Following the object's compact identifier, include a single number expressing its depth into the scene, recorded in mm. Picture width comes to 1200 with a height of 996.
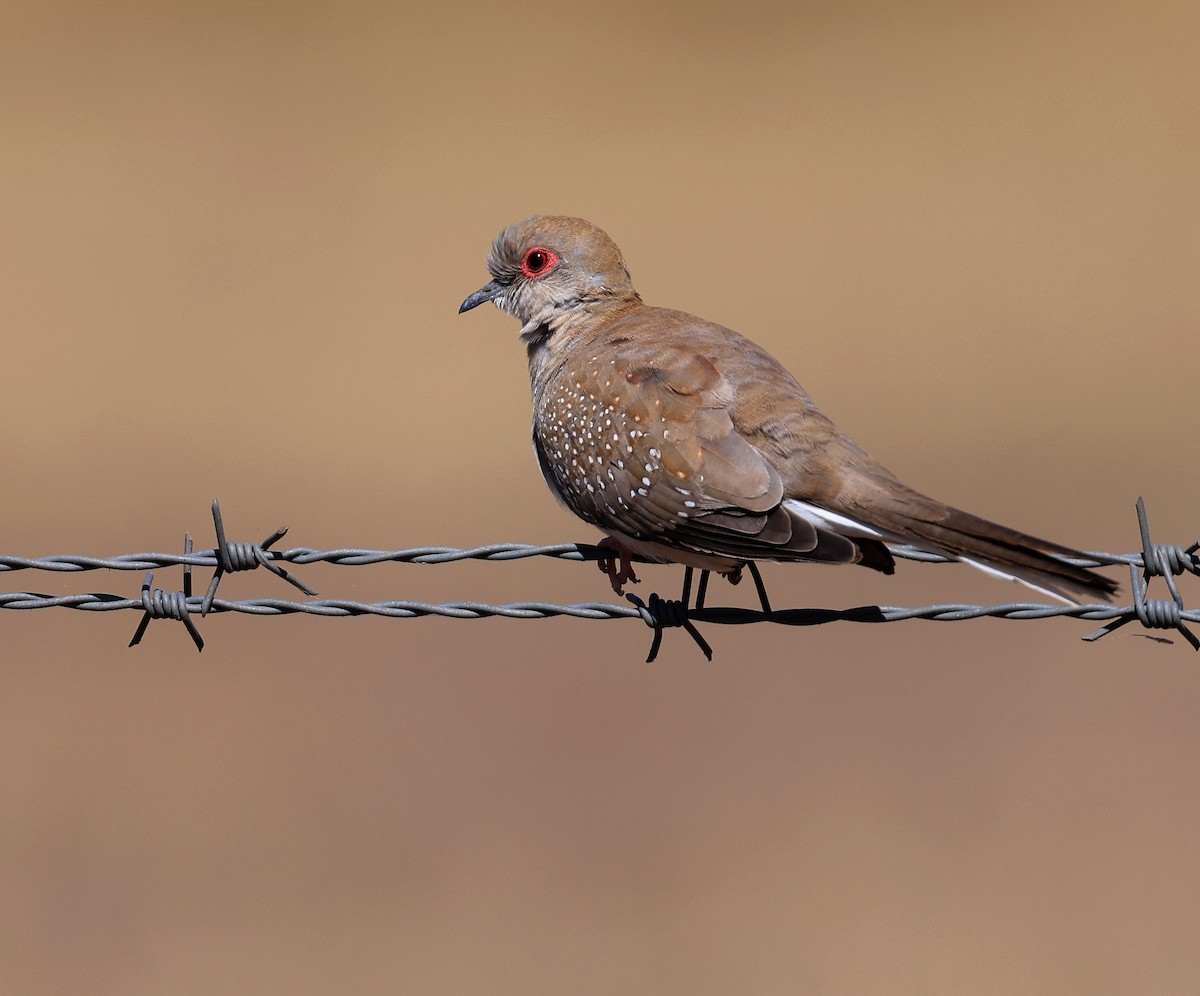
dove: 9922
